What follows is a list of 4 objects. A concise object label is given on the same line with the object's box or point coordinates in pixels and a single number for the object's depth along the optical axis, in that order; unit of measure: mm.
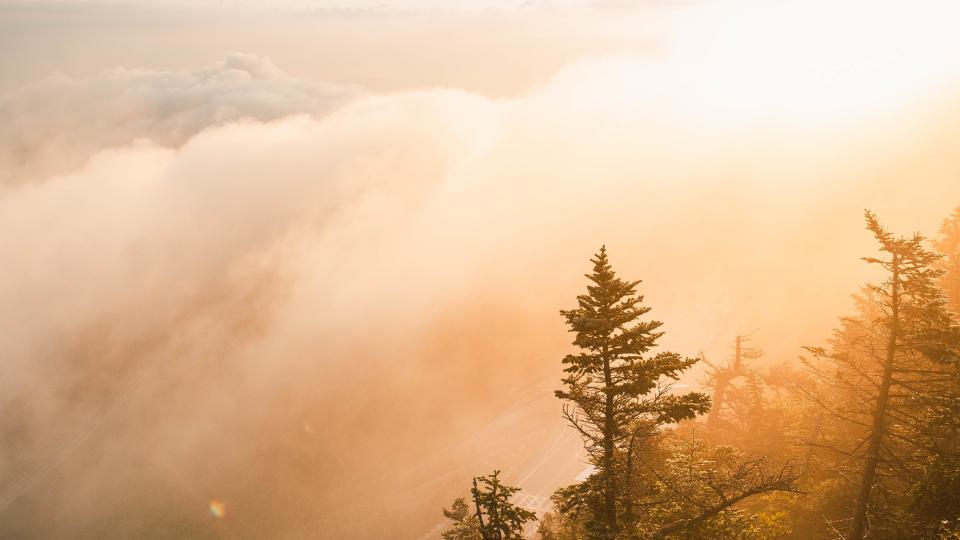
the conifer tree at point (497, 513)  21141
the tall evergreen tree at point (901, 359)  17344
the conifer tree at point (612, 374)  18016
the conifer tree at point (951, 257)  32969
